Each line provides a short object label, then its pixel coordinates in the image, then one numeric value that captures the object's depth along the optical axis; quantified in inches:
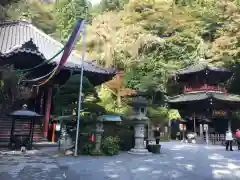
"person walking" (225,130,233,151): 540.7
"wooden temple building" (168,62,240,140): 769.5
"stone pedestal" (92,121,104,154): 392.6
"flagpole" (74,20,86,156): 369.3
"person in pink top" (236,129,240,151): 552.8
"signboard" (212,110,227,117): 782.4
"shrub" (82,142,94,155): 389.5
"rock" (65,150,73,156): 379.8
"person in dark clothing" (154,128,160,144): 493.2
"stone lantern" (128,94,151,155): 432.9
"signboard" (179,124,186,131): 788.1
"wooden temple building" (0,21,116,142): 480.5
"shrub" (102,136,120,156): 396.9
